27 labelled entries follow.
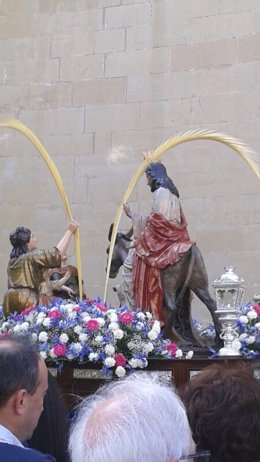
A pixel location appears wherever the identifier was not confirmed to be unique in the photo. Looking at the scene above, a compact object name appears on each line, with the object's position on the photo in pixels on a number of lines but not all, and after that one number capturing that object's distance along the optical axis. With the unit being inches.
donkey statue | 250.8
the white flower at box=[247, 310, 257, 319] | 227.9
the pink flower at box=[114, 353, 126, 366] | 209.6
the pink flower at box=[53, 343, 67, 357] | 209.6
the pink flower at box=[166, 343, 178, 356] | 217.9
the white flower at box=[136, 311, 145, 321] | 222.4
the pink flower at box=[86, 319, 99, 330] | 213.8
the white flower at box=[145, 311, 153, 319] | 227.3
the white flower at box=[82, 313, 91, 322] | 217.5
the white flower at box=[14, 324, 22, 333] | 220.9
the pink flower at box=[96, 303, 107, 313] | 225.5
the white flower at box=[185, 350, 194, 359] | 220.1
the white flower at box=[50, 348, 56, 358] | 210.2
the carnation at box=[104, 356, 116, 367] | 205.8
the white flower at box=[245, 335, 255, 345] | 220.7
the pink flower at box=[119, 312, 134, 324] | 217.8
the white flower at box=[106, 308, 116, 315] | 223.3
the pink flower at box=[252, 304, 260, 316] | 231.5
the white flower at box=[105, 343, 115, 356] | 208.7
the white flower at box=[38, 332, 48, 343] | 213.6
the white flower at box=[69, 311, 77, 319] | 219.5
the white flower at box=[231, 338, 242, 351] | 221.8
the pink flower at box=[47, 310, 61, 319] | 220.5
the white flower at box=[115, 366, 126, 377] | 206.8
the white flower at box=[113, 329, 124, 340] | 212.2
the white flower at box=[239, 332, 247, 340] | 222.7
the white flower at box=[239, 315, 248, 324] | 227.1
